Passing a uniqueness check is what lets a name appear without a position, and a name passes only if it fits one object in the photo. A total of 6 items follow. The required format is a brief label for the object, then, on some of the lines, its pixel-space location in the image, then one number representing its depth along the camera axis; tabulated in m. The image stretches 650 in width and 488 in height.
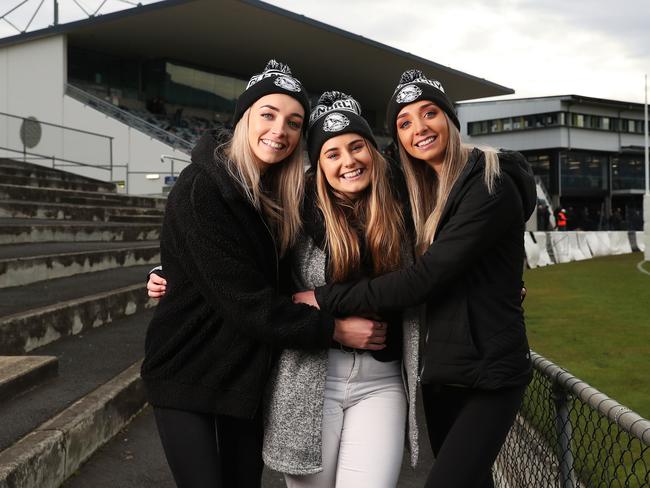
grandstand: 23.42
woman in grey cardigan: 2.27
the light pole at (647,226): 18.93
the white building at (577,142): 56.09
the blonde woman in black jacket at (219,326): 2.16
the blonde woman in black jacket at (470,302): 2.19
